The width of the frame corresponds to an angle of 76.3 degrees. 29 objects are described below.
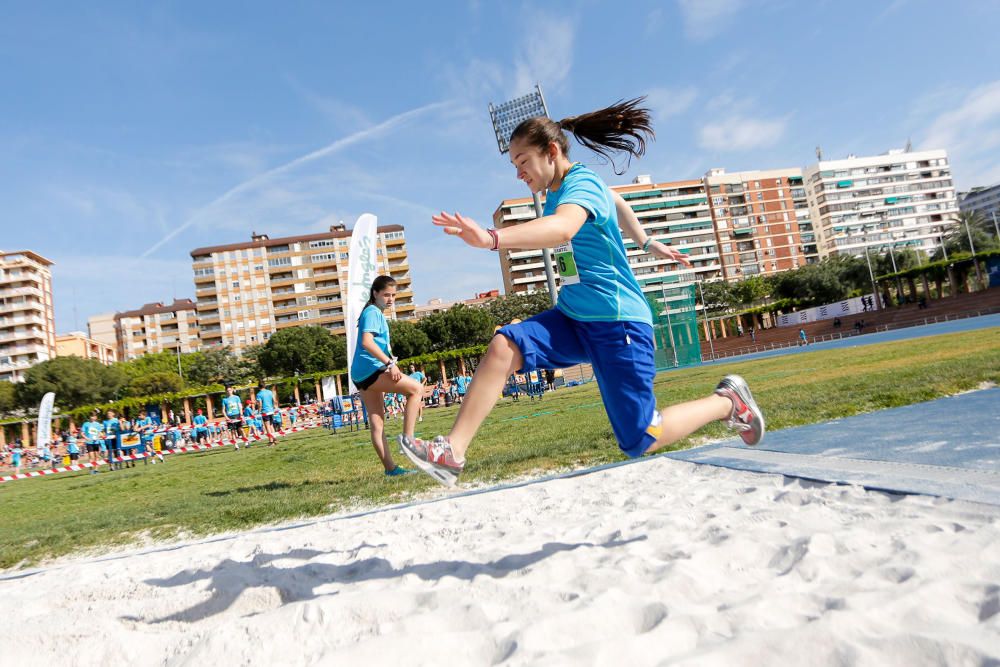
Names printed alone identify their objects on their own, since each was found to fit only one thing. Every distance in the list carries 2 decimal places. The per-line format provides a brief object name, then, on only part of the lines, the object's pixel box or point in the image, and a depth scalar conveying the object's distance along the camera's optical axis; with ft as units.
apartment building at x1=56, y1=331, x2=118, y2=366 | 338.34
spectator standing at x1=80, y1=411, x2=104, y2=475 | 59.33
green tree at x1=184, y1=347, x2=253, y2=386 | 264.11
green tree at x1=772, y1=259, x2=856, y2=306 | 251.60
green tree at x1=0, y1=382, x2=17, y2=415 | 206.80
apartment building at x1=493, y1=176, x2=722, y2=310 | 360.07
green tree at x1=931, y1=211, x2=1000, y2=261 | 254.88
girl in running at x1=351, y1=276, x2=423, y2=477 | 17.98
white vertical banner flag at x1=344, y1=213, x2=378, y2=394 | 41.29
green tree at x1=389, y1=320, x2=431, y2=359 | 217.15
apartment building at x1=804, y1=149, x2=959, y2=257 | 388.16
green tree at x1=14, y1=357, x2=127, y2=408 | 204.64
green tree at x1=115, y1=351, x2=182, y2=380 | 294.25
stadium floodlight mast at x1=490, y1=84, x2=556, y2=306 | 79.10
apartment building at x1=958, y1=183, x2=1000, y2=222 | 511.40
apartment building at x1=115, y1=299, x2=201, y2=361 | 364.79
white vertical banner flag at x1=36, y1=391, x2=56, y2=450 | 75.25
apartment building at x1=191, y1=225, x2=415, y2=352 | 329.52
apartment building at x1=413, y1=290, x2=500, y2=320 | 374.84
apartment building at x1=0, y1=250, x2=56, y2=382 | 307.37
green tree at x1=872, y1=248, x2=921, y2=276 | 249.55
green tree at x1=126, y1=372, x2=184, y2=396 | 199.41
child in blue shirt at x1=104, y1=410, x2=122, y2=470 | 55.93
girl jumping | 8.93
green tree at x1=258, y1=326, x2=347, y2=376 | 220.84
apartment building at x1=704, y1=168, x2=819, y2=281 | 368.07
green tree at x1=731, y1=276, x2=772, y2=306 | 268.82
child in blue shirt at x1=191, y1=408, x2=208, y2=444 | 80.18
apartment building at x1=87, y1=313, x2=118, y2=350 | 398.21
